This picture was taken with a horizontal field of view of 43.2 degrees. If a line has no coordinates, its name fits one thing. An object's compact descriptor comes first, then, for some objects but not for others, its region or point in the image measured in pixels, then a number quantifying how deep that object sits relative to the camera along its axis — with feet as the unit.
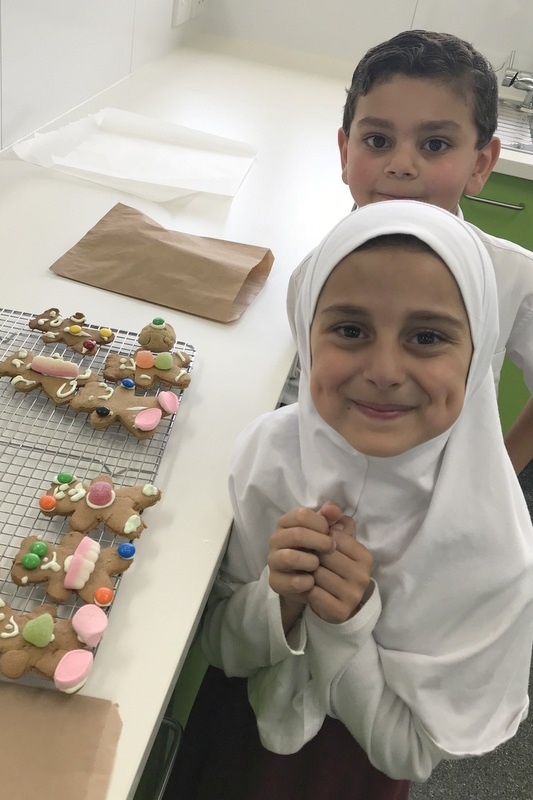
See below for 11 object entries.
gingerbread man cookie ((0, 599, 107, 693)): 1.79
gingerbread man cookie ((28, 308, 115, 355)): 2.97
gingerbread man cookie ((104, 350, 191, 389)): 2.83
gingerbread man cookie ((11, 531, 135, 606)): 1.98
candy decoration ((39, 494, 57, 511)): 2.18
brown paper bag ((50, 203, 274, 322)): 3.53
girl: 2.08
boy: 3.16
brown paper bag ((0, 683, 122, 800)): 1.62
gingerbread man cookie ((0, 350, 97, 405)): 2.70
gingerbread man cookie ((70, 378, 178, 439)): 2.57
